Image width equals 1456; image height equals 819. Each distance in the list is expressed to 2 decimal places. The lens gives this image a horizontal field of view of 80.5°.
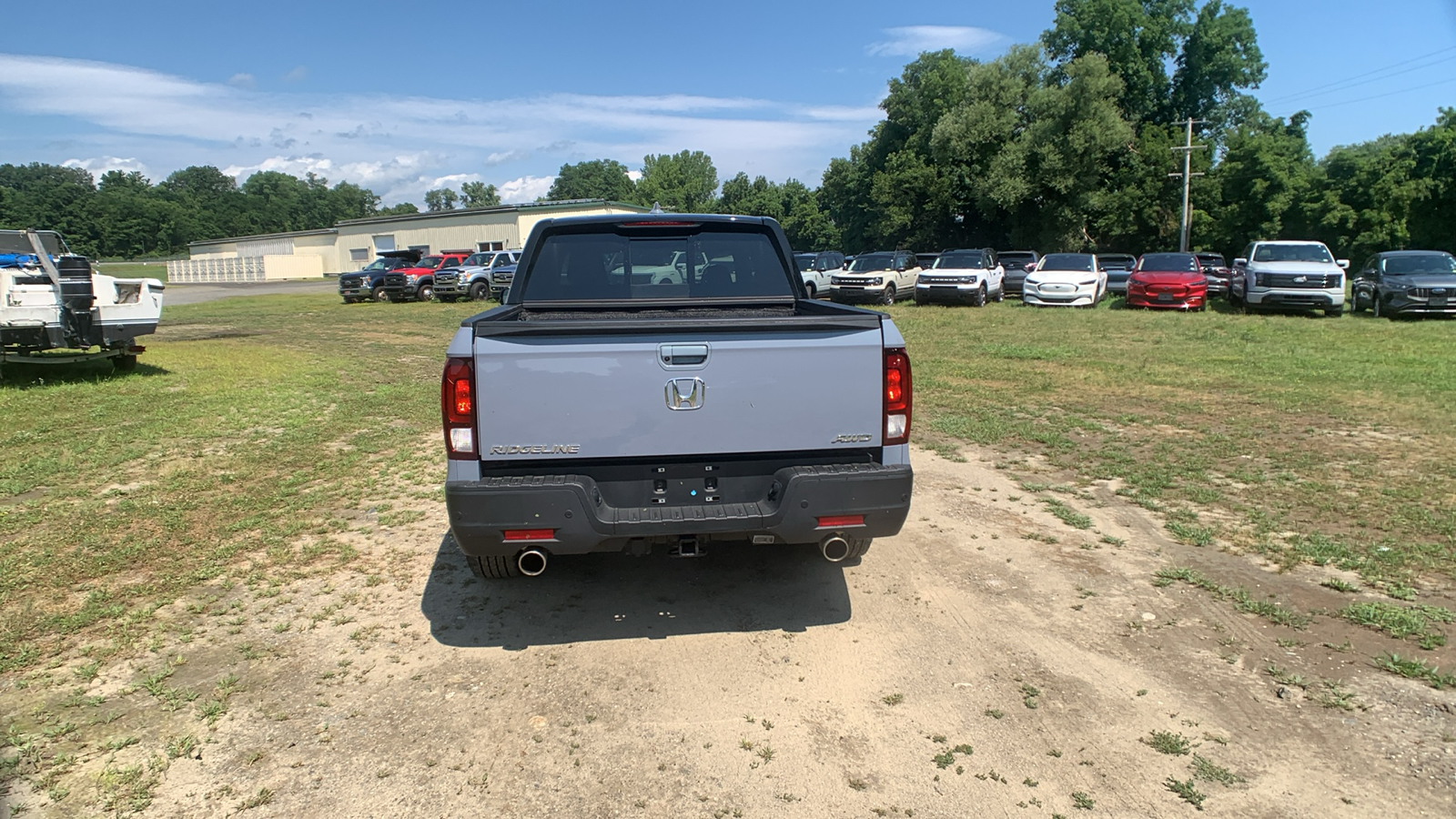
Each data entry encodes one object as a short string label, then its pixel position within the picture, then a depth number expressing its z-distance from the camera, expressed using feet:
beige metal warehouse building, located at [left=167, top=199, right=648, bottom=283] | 186.70
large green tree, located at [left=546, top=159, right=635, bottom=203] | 532.73
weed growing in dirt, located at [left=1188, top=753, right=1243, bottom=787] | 10.09
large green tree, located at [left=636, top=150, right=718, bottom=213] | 433.07
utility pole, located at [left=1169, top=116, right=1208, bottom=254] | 130.05
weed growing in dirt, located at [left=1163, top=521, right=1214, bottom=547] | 17.83
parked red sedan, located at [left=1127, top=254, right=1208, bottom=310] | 74.23
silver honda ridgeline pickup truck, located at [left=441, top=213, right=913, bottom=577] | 12.15
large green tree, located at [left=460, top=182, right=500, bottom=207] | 582.76
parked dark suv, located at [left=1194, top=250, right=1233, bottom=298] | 85.25
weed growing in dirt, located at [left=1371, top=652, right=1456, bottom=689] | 11.98
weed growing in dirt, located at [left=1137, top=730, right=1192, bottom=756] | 10.66
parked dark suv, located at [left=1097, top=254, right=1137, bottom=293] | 96.43
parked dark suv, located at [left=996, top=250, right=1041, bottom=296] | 100.63
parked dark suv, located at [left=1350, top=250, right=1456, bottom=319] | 62.08
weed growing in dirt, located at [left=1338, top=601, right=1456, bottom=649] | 13.35
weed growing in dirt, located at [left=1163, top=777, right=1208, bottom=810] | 9.73
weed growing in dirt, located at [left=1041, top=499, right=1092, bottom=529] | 19.24
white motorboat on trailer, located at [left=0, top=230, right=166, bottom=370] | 33.24
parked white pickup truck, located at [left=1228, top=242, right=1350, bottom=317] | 66.23
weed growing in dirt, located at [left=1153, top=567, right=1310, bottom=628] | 14.08
